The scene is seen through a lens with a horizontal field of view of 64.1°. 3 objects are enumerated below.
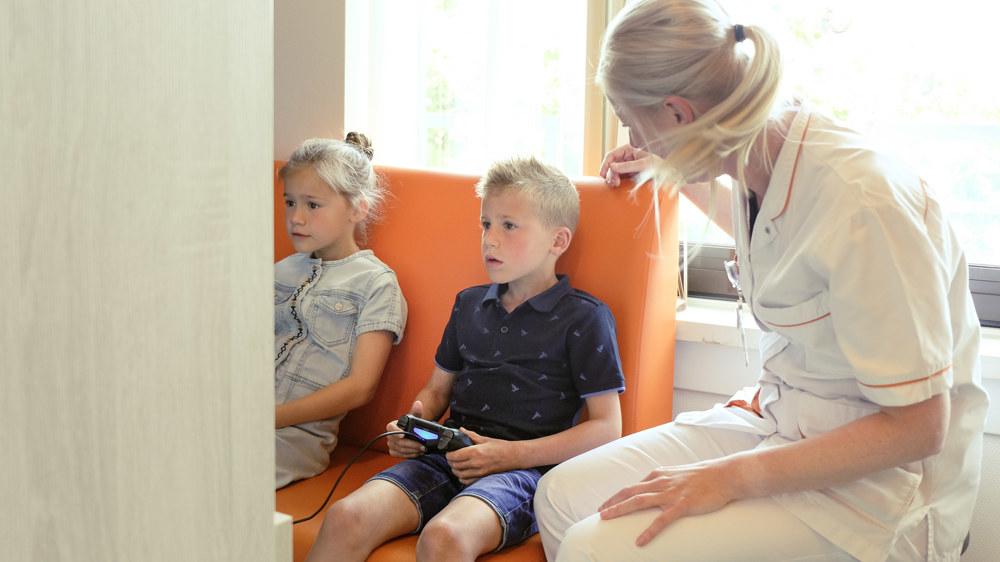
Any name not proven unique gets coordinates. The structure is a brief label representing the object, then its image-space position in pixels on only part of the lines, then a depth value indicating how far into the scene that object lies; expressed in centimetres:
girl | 162
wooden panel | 46
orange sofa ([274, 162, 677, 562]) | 148
